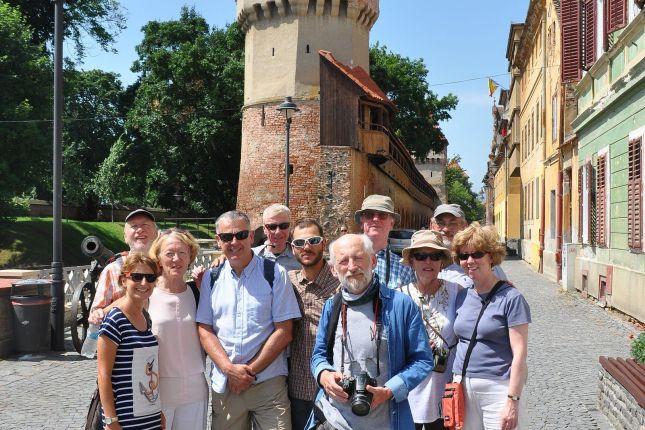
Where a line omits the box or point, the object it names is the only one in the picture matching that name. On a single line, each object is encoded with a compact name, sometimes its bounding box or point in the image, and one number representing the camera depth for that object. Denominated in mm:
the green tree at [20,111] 26203
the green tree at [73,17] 35500
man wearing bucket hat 4328
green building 11445
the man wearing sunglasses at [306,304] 3945
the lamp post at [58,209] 9648
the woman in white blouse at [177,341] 3826
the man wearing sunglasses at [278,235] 4793
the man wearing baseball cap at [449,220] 5242
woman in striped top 3553
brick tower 31906
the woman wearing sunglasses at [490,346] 3629
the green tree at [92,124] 43031
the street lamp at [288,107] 19094
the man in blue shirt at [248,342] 3826
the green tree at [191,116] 38062
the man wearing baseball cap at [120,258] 4301
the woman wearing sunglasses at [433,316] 3920
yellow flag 52431
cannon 8086
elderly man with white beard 3225
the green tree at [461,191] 112188
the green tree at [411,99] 41875
